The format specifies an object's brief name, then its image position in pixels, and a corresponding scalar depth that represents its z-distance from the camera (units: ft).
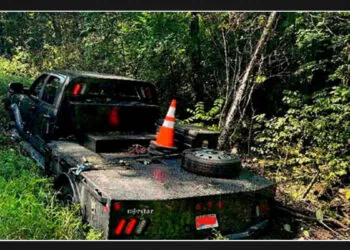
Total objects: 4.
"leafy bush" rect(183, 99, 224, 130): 21.12
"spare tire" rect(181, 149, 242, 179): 13.02
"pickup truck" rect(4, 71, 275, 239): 11.24
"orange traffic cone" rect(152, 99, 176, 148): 15.37
